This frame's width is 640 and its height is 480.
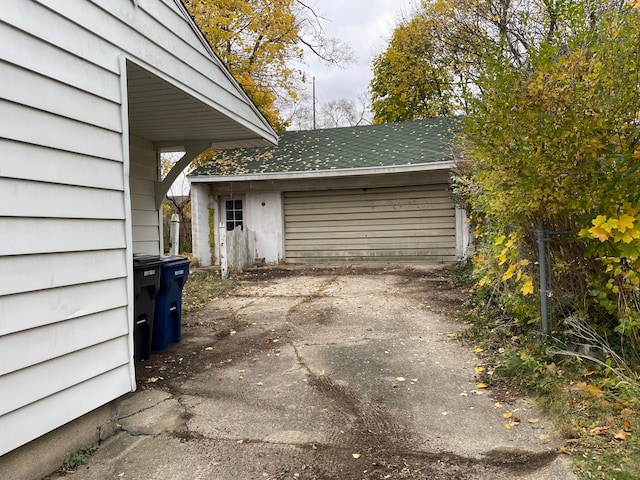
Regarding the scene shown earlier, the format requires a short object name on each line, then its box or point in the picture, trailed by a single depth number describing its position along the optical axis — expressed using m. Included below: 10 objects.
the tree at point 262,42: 15.09
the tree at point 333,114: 38.28
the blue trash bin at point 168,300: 4.91
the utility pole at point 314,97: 38.97
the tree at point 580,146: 3.08
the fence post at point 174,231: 10.90
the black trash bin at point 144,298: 4.34
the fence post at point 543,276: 3.90
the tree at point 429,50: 16.19
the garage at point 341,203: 11.22
